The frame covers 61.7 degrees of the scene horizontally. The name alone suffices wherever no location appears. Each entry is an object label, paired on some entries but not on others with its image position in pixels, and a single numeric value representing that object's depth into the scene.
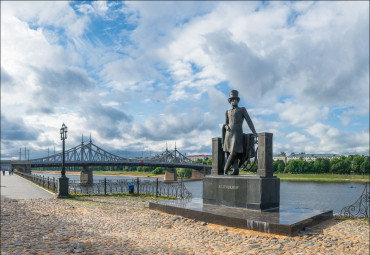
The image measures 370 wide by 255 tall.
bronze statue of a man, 8.91
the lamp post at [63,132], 16.25
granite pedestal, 7.93
